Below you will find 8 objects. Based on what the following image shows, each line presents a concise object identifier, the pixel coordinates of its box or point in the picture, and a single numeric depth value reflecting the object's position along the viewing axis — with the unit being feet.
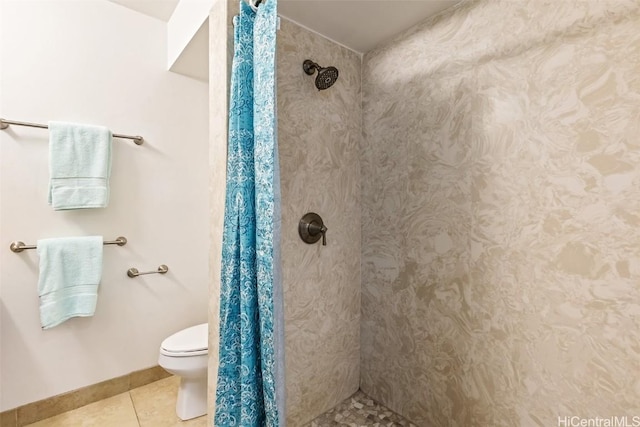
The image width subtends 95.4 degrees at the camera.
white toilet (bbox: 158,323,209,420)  5.09
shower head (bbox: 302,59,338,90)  4.57
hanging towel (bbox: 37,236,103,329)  5.07
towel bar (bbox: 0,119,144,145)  4.87
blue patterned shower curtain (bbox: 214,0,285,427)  2.86
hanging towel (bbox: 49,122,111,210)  5.12
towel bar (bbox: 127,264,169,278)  6.09
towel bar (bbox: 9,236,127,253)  4.97
